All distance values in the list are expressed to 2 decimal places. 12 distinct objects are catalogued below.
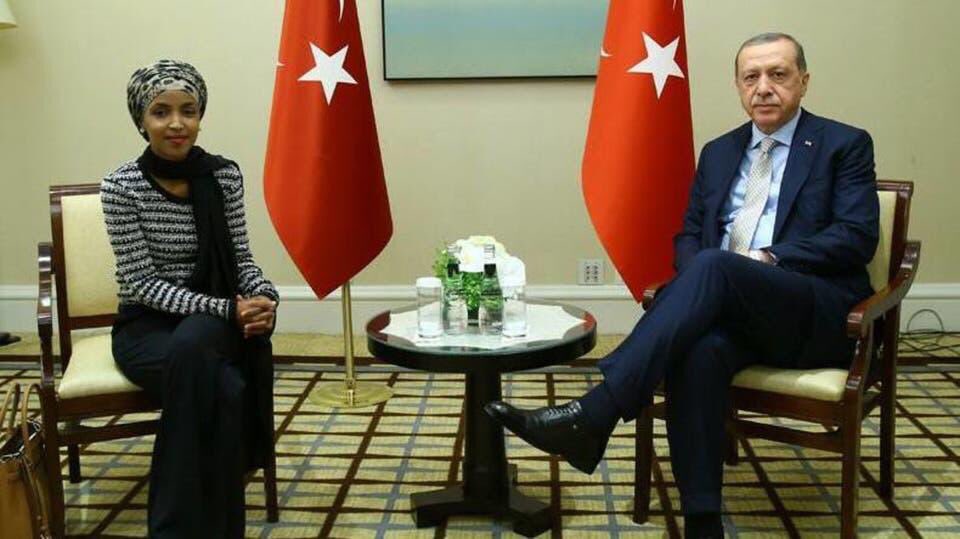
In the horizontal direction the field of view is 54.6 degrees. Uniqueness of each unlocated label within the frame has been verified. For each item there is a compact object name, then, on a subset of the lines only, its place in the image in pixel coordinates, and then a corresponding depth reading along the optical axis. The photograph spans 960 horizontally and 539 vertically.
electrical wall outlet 4.35
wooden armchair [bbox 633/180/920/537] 2.08
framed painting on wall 4.12
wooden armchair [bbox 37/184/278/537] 2.21
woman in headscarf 2.10
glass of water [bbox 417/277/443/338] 2.31
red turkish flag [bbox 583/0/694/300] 3.30
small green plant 2.26
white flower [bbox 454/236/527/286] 2.23
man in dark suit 2.11
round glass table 2.20
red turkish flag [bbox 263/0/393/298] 3.29
